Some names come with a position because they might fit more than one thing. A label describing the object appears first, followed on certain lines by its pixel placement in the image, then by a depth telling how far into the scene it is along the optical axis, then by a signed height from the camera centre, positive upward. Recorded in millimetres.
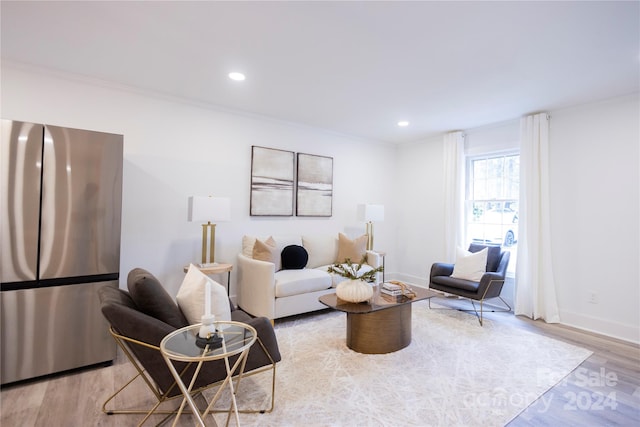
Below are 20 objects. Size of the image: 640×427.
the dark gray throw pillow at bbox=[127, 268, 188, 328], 1813 -487
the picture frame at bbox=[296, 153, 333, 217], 4789 +555
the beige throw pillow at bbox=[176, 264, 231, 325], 1976 -526
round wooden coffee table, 2883 -992
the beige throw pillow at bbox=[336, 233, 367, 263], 4574 -407
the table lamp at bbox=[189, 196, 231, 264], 3412 +75
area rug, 2020 -1242
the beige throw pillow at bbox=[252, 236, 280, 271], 3795 -386
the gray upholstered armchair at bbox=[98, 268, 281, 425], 1639 -646
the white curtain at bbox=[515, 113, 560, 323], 3941 -84
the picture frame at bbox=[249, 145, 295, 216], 4352 +555
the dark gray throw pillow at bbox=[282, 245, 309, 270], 4160 -509
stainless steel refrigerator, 2299 -216
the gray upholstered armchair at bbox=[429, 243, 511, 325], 3672 -731
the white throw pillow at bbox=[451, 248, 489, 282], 4023 -565
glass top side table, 1512 -668
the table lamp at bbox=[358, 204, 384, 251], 5008 +123
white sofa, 3486 -774
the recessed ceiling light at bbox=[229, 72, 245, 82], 3092 +1448
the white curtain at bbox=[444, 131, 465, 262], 4973 +451
